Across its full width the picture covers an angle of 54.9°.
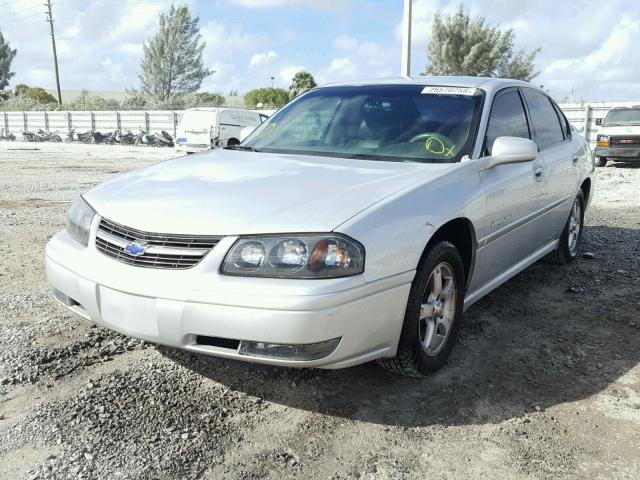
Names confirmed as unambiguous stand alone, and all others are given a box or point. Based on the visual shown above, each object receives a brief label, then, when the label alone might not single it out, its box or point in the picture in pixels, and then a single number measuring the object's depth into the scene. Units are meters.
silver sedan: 2.55
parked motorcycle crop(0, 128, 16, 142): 39.50
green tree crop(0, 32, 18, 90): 72.12
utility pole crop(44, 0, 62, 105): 54.09
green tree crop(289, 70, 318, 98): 50.03
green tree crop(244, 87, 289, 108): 56.94
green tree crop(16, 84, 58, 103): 68.69
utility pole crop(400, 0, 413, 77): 18.95
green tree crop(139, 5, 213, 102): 55.34
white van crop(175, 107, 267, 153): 19.20
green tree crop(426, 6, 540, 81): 41.03
